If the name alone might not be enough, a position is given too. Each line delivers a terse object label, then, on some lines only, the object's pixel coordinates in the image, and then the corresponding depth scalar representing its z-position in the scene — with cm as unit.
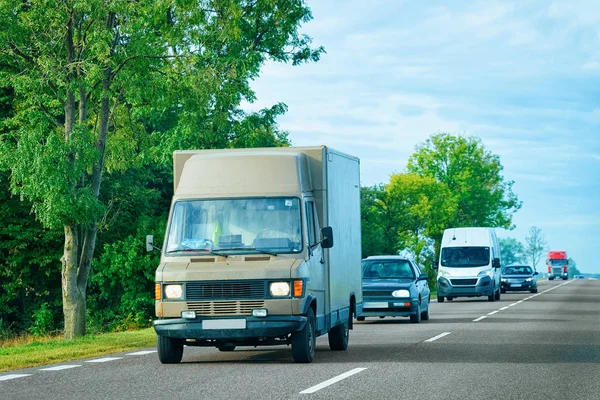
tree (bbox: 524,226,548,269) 18362
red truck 13388
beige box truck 1381
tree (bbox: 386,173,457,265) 8388
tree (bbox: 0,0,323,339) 2238
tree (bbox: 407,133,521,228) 10231
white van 4112
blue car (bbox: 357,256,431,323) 2567
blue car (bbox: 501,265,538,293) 5922
